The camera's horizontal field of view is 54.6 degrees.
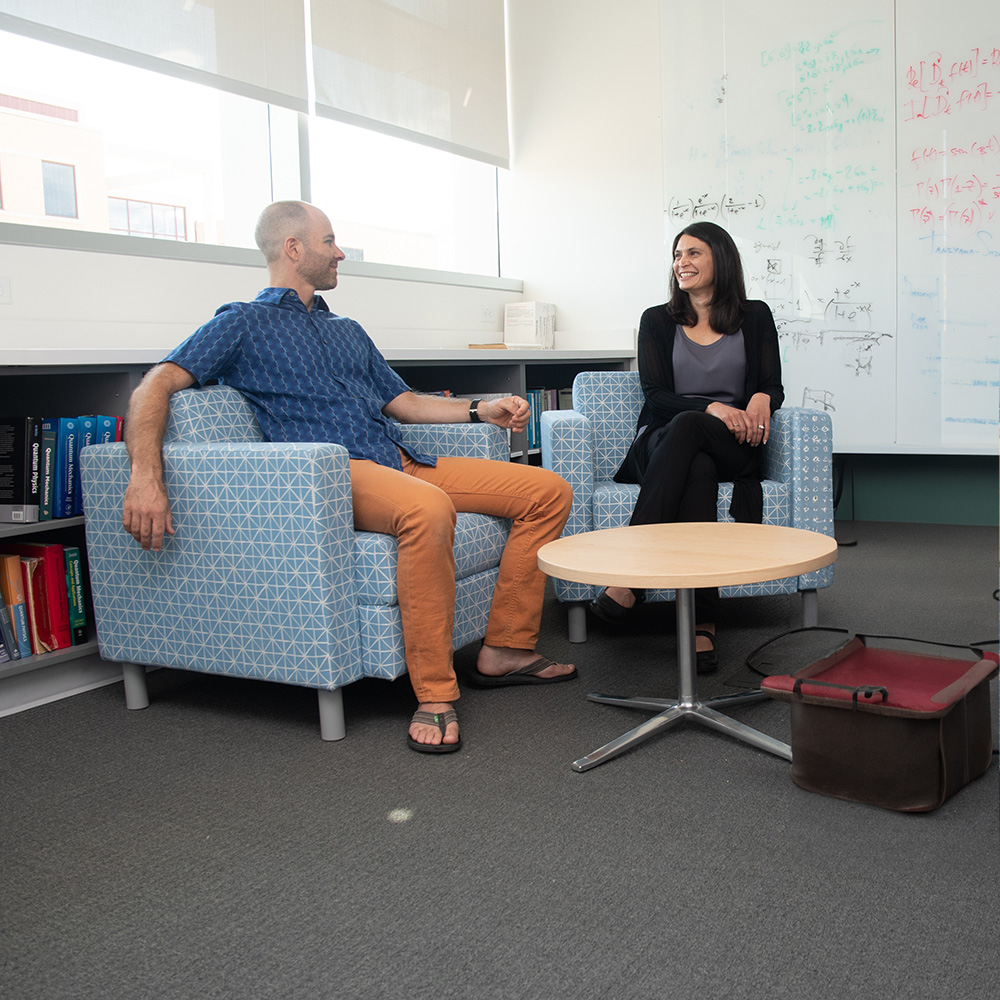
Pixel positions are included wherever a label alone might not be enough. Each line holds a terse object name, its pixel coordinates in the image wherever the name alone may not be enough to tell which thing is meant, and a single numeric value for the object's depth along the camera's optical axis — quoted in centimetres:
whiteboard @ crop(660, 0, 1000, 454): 363
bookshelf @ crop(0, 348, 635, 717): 214
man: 196
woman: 257
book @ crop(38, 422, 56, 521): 221
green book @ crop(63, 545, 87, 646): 229
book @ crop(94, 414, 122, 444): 230
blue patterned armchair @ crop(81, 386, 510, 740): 189
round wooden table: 164
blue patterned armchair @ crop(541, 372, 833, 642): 260
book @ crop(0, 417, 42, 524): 218
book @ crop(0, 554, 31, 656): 218
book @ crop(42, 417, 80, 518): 224
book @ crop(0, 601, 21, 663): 216
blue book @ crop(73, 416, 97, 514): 227
